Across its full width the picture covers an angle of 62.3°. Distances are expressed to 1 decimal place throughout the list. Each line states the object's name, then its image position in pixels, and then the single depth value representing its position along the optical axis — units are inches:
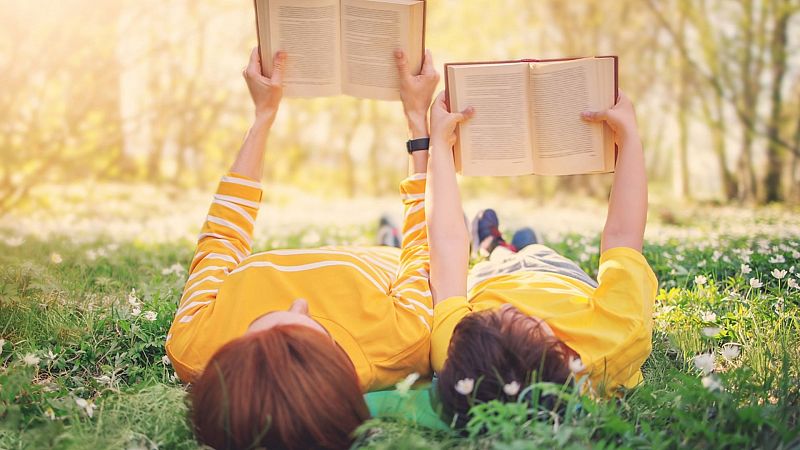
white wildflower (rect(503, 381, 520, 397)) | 72.7
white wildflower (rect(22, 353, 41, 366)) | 87.9
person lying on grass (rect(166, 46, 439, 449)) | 69.7
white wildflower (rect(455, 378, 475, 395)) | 73.0
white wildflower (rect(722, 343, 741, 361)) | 82.0
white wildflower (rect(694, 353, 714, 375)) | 76.5
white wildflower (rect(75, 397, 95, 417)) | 81.7
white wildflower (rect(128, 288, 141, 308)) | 122.4
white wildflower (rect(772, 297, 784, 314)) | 112.6
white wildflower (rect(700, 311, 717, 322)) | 111.8
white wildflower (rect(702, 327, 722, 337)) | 85.6
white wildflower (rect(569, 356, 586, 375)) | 73.4
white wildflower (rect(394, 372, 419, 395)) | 72.2
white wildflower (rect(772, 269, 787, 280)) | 119.3
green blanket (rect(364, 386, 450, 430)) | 77.8
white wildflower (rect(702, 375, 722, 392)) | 72.5
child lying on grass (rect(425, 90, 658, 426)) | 76.3
